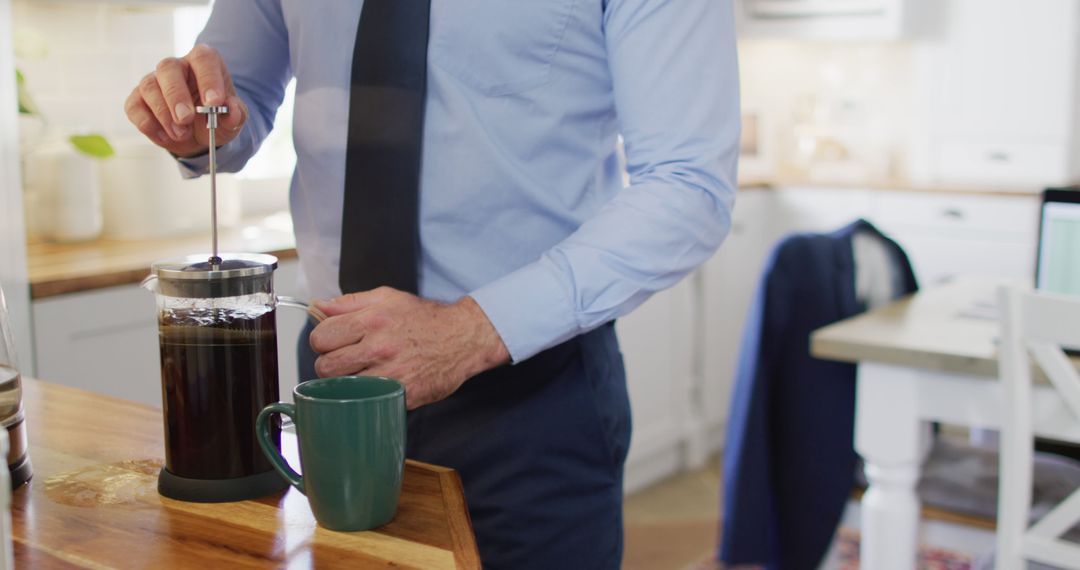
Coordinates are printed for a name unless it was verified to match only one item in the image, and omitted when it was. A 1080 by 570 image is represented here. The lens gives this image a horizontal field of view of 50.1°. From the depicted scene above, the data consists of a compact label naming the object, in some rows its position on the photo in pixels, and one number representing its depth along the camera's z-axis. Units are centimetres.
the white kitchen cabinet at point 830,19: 398
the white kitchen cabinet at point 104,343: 191
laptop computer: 193
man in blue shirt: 99
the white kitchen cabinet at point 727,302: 360
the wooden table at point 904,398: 181
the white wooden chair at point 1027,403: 161
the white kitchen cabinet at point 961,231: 372
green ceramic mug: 75
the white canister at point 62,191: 228
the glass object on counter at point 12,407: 84
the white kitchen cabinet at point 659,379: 323
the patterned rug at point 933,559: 277
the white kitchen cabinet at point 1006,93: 386
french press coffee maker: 79
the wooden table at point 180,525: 72
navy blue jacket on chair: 209
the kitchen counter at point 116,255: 193
